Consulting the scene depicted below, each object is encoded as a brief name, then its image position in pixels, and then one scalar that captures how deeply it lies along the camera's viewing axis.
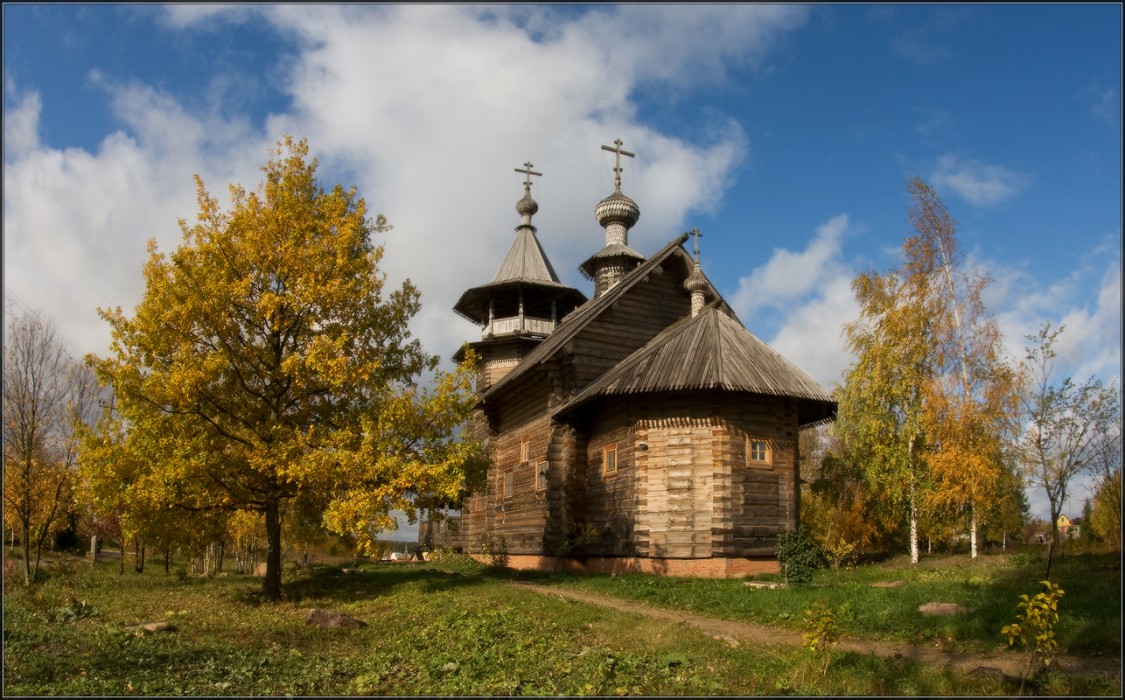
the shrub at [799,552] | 19.17
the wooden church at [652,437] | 20.16
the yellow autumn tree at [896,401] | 24.56
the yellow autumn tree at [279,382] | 15.11
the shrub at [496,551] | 27.97
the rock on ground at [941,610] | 11.69
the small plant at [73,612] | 12.95
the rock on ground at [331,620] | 12.80
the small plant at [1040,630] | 7.92
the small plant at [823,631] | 8.80
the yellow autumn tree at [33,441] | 21.09
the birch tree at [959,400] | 22.62
